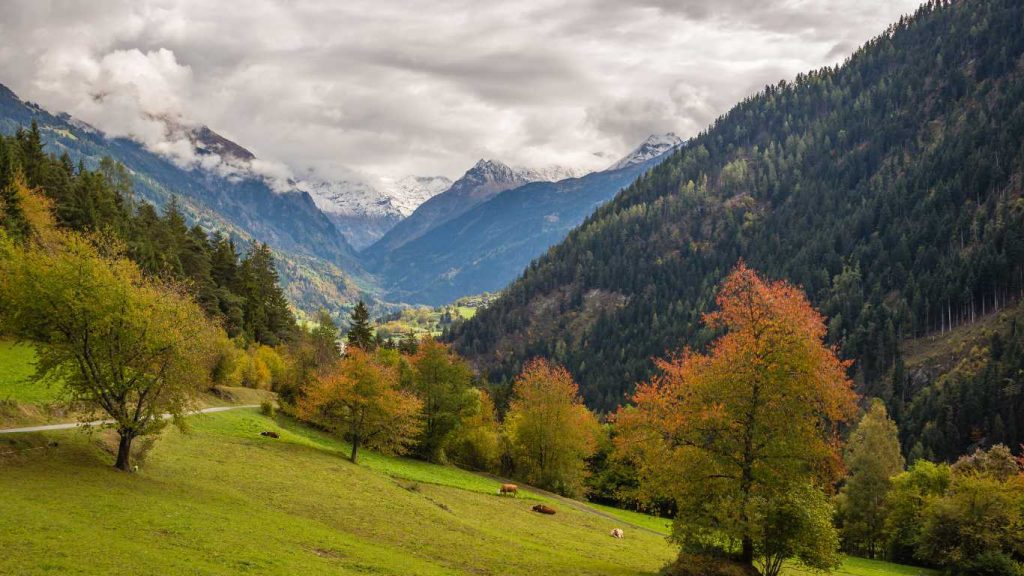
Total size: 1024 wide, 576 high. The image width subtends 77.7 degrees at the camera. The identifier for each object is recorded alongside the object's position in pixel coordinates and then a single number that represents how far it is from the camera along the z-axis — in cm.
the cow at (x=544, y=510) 6188
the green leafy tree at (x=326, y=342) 10422
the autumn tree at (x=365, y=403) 6681
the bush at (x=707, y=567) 3362
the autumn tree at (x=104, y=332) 3556
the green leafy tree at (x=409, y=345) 15852
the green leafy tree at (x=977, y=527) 5222
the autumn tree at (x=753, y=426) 3422
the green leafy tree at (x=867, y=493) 8450
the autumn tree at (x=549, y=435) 8962
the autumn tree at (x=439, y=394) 8344
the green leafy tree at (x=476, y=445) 9044
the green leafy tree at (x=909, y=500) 7325
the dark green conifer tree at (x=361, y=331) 14040
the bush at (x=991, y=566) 4909
